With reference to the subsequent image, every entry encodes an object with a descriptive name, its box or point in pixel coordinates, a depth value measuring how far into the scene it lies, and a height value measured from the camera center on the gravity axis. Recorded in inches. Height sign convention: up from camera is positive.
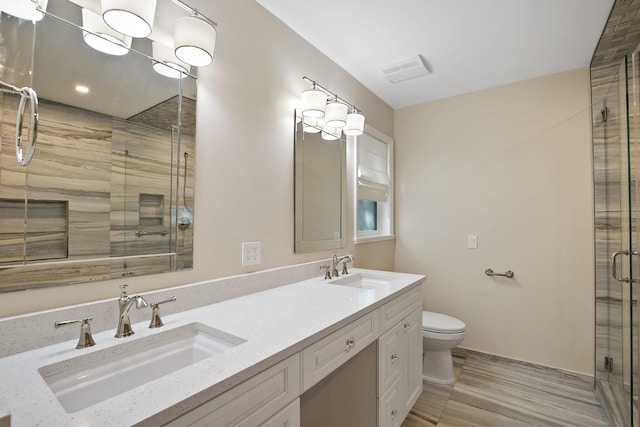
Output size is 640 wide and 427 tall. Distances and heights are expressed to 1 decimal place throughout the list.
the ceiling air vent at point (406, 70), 86.7 +44.5
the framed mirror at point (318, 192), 73.9 +6.9
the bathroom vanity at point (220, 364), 24.4 -14.9
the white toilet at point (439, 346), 84.7 -36.2
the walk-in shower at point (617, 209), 59.8 +2.9
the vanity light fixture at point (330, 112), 71.9 +26.9
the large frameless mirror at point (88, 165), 34.3 +6.7
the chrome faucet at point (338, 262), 78.4 -11.8
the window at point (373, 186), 98.3 +11.3
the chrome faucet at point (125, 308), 37.4 -11.6
